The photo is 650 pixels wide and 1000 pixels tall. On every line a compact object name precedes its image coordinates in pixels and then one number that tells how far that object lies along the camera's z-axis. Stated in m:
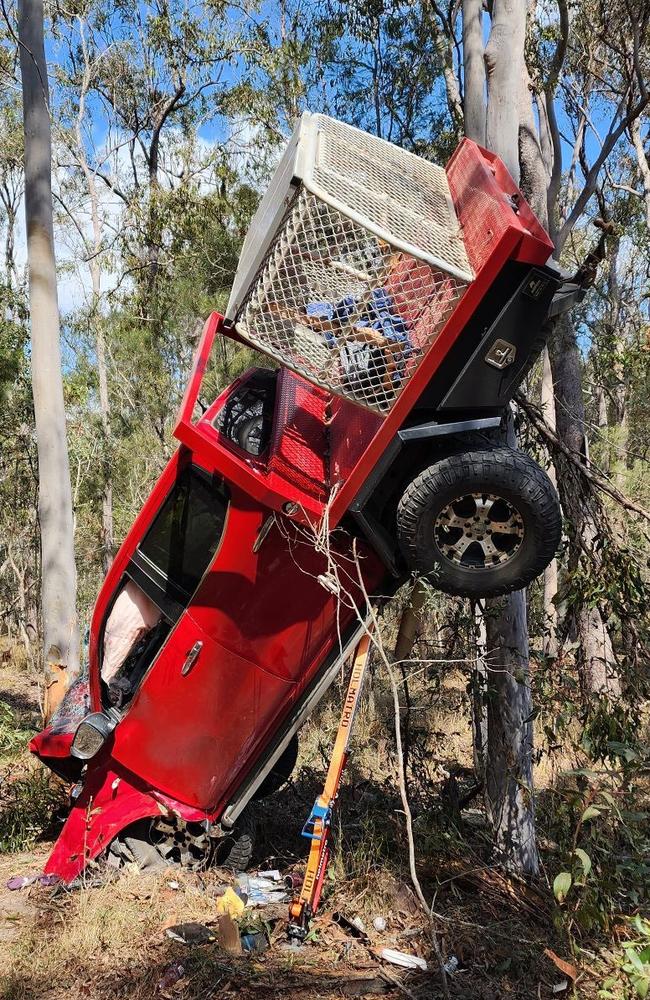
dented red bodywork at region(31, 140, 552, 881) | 4.07
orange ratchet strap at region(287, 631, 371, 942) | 4.06
